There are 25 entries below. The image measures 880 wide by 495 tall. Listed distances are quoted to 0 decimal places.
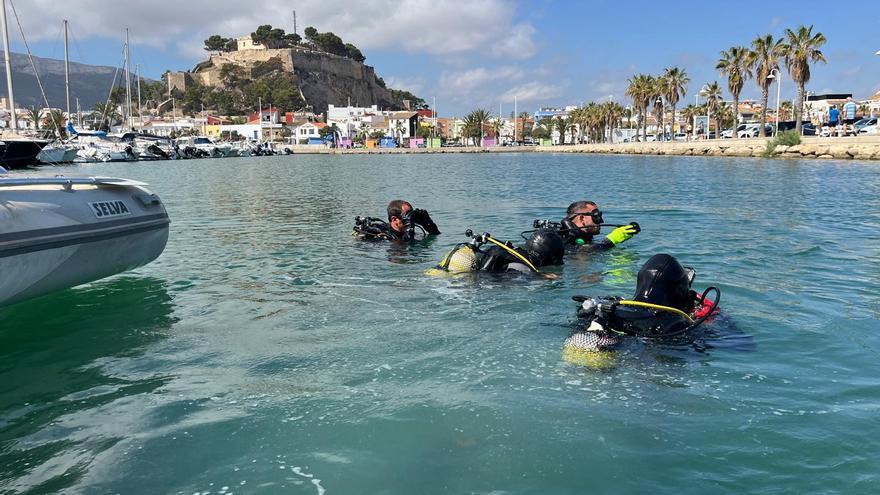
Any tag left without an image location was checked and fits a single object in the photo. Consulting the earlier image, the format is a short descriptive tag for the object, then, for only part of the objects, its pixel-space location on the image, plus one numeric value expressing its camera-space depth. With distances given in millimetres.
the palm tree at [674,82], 83188
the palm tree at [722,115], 94844
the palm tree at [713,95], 88750
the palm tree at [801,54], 56750
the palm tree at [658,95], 84775
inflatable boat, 6355
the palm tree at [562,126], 143625
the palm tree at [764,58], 61844
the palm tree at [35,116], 95644
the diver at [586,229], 11750
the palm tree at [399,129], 145375
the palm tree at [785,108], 121438
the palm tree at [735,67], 65125
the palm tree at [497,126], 154875
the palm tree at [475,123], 146000
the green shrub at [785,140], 54094
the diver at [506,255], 9289
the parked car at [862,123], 69375
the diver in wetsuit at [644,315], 5995
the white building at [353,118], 151500
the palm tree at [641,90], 87438
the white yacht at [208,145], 85425
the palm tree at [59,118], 97438
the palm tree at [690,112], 114538
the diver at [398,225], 12781
